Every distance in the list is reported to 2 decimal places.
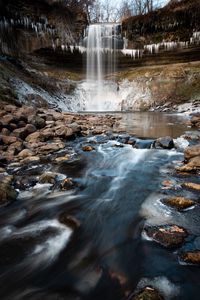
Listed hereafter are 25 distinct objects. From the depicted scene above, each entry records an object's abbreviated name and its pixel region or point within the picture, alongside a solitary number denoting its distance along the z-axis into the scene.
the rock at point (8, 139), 5.99
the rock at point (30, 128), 6.95
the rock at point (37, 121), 7.65
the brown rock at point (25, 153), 5.36
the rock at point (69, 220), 2.96
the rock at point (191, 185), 3.68
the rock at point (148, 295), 1.76
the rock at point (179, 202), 3.17
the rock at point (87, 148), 6.13
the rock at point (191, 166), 4.39
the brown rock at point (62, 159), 5.21
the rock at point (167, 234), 2.44
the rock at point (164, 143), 6.04
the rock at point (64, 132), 7.16
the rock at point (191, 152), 4.90
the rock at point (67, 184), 3.89
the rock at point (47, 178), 4.07
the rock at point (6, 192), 3.43
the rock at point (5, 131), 6.49
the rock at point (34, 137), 6.46
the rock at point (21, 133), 6.56
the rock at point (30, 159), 5.06
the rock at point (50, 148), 5.83
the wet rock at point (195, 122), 9.30
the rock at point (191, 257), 2.20
